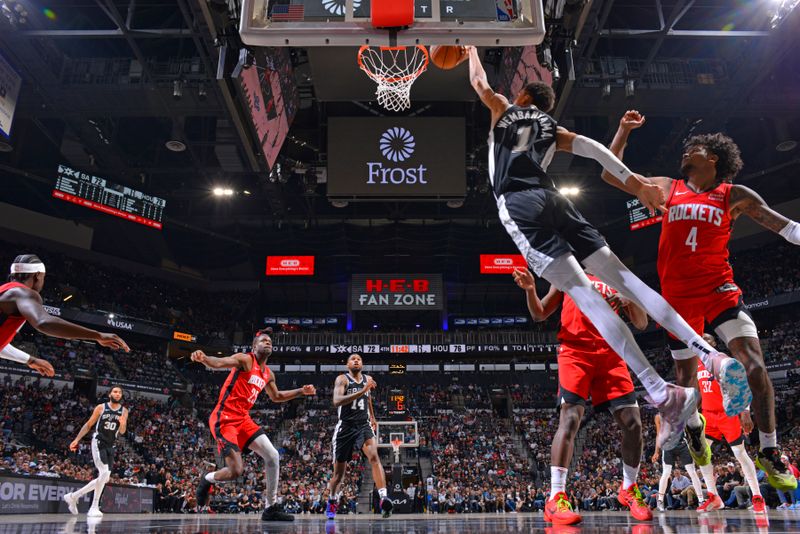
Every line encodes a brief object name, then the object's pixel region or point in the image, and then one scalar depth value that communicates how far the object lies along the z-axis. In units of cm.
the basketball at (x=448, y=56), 515
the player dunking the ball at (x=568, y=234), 344
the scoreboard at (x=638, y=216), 2269
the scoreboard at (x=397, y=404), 2555
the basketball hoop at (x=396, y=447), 2303
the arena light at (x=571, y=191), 2376
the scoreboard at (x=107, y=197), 2022
